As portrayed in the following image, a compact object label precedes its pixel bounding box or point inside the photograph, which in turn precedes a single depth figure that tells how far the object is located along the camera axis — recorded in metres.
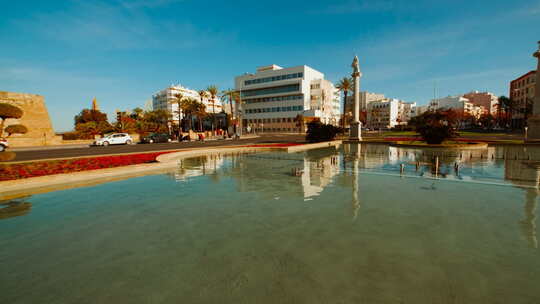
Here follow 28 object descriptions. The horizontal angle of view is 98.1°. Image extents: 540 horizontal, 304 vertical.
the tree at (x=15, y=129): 11.75
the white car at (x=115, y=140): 34.88
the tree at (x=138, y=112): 76.97
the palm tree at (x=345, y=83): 59.92
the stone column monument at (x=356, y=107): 32.88
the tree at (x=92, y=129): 47.72
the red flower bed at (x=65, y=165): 11.12
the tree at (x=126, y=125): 54.72
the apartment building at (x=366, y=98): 185.00
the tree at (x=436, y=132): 22.50
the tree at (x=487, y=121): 100.56
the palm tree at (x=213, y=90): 64.61
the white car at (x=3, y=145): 25.47
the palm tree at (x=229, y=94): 67.75
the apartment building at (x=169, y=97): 142.75
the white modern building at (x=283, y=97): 82.12
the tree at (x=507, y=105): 77.19
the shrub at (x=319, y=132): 29.62
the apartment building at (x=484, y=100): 164.90
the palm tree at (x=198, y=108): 67.28
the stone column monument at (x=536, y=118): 24.41
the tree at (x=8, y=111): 11.15
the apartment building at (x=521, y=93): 78.19
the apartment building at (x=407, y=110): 178.41
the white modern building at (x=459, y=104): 145.64
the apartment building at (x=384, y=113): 152.12
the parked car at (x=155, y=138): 40.25
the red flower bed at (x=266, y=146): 24.68
